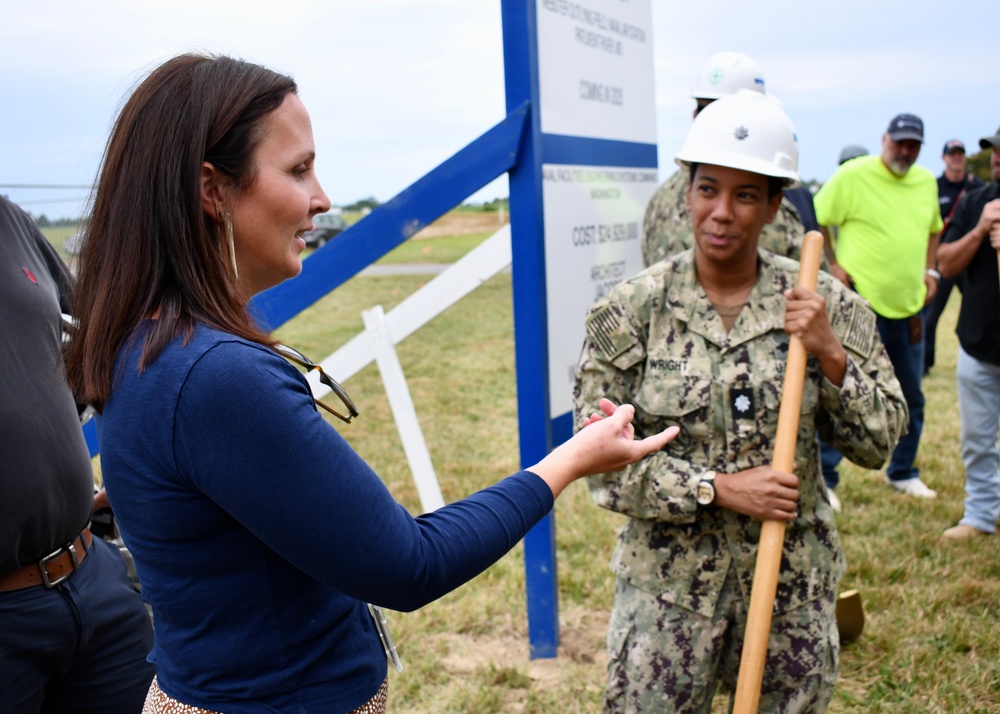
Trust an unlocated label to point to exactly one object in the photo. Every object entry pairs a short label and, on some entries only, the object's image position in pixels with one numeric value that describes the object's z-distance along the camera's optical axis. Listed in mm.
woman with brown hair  1249
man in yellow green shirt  5754
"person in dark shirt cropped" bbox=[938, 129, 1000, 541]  4832
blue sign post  3375
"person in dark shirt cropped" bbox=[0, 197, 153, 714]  1974
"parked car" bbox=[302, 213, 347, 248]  26453
